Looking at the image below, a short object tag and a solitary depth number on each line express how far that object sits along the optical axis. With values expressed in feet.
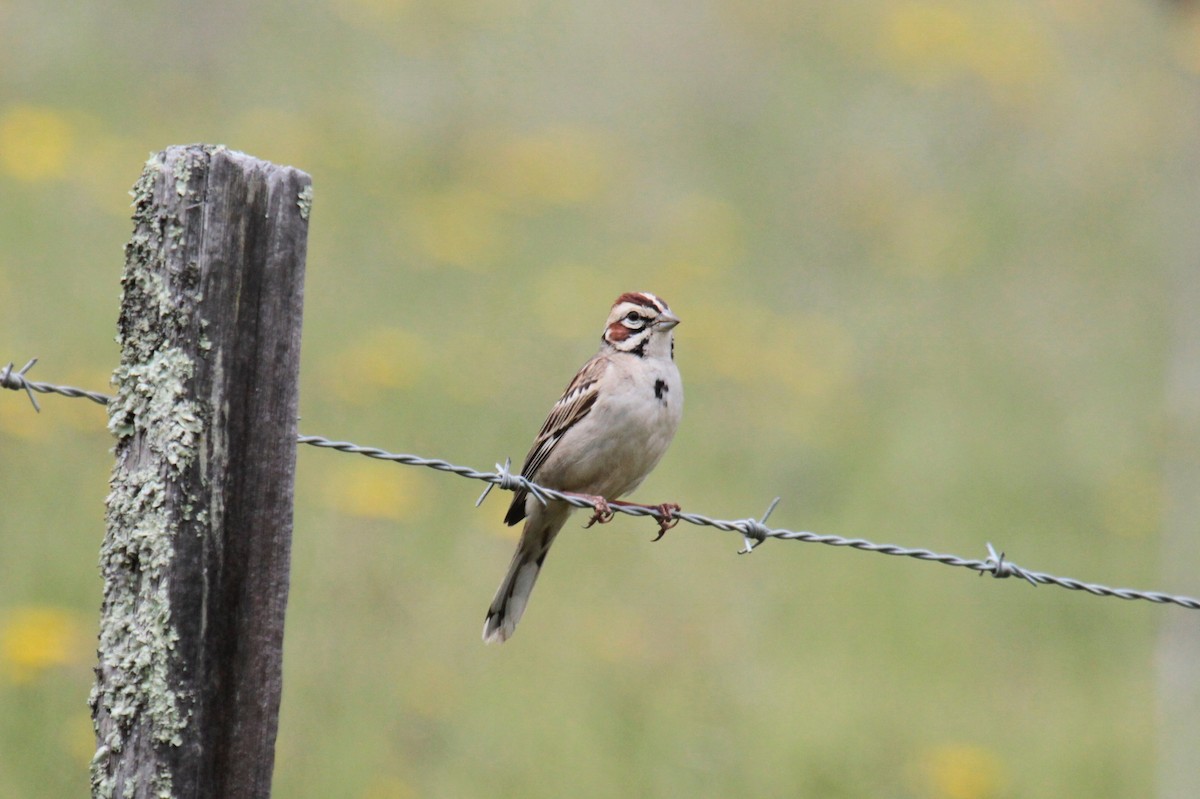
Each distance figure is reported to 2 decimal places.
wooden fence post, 20.59
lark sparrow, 37.42
